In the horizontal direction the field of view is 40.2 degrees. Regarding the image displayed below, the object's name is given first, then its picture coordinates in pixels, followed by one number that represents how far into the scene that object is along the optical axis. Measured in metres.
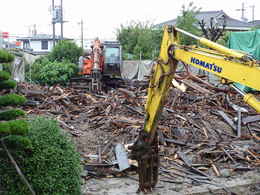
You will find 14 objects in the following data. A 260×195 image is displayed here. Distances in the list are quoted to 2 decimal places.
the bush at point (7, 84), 4.89
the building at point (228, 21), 36.92
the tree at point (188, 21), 28.91
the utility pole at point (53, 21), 40.27
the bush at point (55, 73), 22.58
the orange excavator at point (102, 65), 19.88
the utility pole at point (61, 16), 40.61
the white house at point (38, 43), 59.28
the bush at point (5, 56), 4.75
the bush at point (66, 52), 27.56
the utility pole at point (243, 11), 57.05
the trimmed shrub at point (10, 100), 4.77
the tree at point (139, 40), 30.83
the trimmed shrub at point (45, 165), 4.76
